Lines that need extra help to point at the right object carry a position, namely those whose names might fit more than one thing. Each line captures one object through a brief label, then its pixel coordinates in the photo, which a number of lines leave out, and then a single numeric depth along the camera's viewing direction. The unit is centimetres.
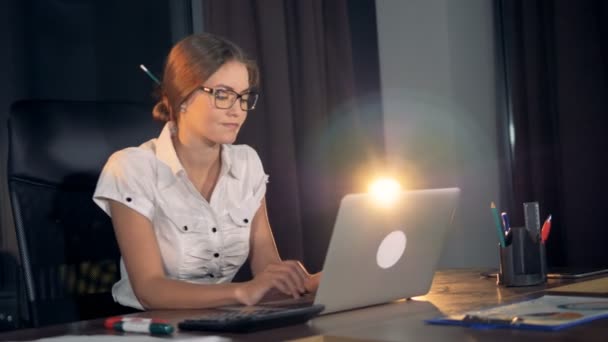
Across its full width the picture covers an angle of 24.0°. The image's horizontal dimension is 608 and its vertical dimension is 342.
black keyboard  188
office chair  247
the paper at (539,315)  180
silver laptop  197
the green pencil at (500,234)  227
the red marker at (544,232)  229
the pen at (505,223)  232
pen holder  224
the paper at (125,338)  184
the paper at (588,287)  216
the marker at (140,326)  190
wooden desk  177
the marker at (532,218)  227
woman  248
